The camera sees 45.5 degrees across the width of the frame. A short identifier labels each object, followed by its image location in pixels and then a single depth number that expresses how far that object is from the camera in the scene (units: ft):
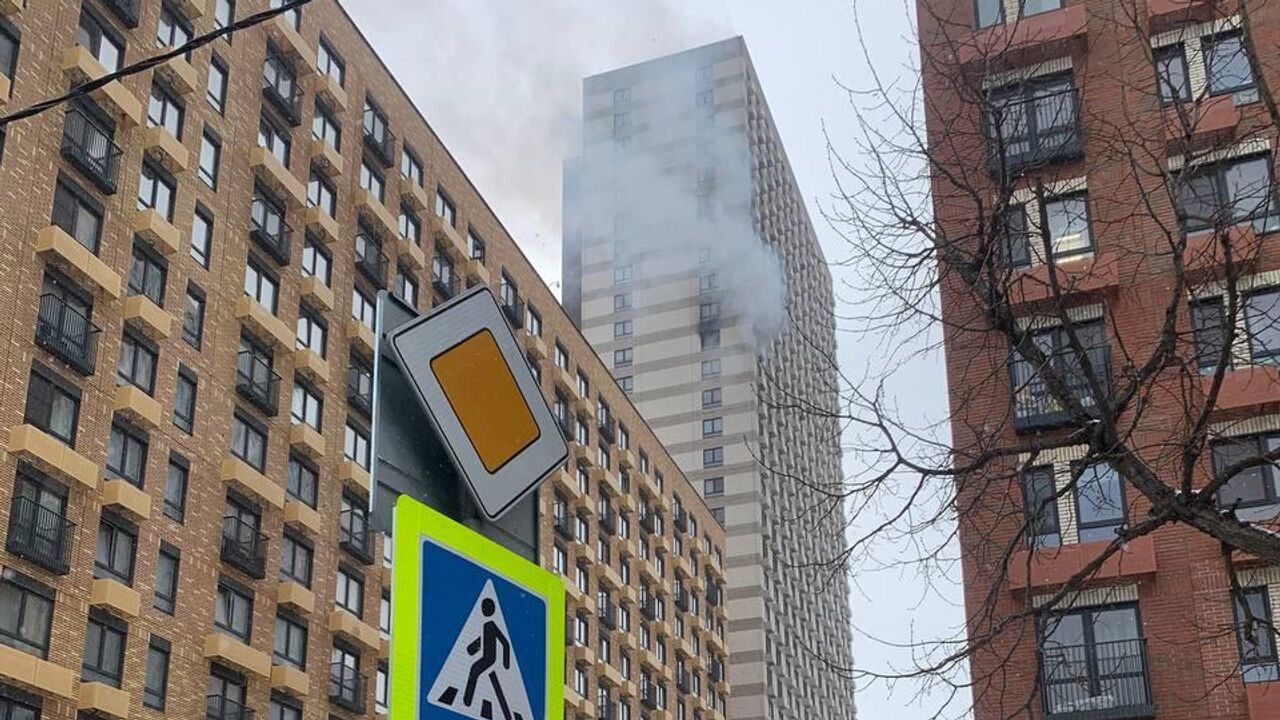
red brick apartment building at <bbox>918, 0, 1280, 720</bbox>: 81.82
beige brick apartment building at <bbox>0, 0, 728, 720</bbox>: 99.96
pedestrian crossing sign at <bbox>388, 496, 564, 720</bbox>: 12.58
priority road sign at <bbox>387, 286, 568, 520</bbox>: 13.62
